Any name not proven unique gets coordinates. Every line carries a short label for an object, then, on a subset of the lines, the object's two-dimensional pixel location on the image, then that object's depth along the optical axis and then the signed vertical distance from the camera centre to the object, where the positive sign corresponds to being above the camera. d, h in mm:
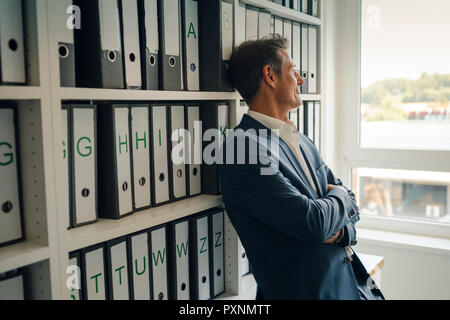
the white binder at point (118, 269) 1226 -421
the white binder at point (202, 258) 1528 -491
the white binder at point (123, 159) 1243 -102
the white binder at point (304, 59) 2062 +294
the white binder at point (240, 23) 1625 +376
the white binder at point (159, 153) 1376 -97
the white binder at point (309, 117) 2107 +15
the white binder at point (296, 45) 2000 +355
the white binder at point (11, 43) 940 +186
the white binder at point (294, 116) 1986 +21
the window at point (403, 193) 2479 -453
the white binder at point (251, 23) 1694 +393
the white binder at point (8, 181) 987 -128
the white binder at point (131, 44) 1238 +237
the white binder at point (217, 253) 1607 -499
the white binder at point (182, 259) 1462 -470
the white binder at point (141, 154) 1305 -94
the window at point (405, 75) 2393 +254
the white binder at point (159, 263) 1376 -455
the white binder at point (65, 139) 1097 -35
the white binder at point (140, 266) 1301 -437
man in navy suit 1334 -261
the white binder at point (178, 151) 1442 -97
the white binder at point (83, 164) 1140 -107
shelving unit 962 -94
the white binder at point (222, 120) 1585 +7
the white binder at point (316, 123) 2154 -15
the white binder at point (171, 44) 1366 +258
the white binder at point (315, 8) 2119 +557
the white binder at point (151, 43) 1311 +249
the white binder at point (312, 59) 2119 +304
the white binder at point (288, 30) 1953 +416
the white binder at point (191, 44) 1472 +273
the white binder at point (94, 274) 1157 -408
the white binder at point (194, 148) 1521 -93
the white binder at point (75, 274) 1109 -388
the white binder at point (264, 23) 1771 +408
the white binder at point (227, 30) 1551 +337
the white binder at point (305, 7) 2068 +552
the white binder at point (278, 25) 1901 +425
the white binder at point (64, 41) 1023 +211
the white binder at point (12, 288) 995 -377
